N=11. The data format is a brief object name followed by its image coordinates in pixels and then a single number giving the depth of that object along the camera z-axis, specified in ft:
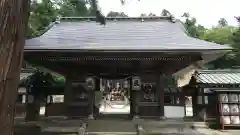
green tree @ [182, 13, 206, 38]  73.78
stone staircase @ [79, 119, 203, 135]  17.61
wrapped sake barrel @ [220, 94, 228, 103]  21.20
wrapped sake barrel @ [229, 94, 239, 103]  21.23
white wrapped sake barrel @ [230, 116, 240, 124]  20.91
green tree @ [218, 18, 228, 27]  136.66
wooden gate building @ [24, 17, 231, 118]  15.81
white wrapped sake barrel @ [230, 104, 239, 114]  21.04
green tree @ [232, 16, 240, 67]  52.85
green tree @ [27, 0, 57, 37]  20.29
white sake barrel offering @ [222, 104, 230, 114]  21.04
